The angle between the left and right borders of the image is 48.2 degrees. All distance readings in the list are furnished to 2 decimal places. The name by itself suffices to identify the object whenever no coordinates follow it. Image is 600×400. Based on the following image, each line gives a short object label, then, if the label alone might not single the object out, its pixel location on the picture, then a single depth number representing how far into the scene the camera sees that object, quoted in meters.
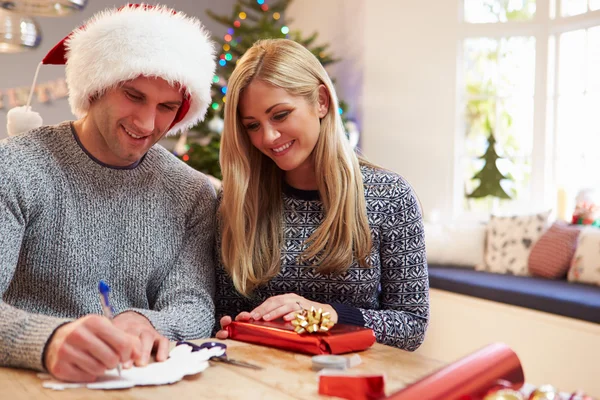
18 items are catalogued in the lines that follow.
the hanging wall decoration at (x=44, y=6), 2.74
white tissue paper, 1.13
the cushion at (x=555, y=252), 4.13
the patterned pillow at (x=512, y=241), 4.43
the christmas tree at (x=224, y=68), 5.12
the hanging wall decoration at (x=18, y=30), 2.98
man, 1.63
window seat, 3.48
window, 4.84
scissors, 1.28
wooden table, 1.10
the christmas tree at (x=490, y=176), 5.23
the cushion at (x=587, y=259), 3.89
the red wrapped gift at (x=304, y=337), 1.36
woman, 1.86
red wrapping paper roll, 0.93
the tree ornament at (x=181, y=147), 5.20
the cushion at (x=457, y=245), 4.78
